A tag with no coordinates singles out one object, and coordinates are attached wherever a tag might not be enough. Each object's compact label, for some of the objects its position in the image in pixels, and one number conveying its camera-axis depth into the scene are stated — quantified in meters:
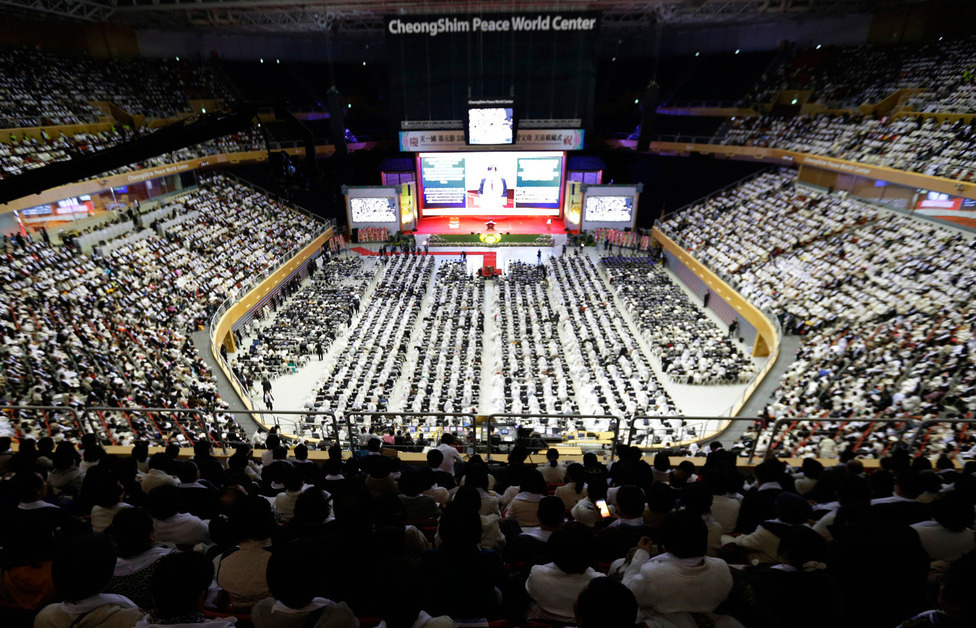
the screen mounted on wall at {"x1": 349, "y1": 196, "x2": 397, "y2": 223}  34.84
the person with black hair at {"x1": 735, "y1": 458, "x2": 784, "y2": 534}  4.90
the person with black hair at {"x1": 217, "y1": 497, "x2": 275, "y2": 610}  3.38
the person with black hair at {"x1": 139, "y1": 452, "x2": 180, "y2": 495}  5.50
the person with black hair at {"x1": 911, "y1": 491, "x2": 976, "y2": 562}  3.80
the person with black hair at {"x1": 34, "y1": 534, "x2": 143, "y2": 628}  2.67
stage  36.09
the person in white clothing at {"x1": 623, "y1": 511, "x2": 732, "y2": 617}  3.01
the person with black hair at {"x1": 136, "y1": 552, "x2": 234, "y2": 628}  2.63
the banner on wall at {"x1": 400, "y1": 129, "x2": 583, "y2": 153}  34.06
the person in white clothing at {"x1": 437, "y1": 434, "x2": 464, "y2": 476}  6.91
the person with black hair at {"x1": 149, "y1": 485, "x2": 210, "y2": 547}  4.27
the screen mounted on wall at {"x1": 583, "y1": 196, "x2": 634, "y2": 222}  34.50
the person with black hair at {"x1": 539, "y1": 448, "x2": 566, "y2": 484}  6.63
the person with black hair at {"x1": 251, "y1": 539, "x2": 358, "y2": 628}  2.70
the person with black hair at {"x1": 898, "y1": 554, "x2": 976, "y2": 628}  2.47
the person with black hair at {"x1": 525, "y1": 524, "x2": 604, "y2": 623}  3.12
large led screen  36.47
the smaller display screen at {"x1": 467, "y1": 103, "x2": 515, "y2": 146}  31.97
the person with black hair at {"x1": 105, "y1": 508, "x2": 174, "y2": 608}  3.23
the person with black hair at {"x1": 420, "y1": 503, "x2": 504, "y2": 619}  3.13
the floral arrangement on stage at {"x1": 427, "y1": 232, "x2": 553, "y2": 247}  34.53
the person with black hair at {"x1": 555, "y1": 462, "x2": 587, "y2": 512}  5.56
